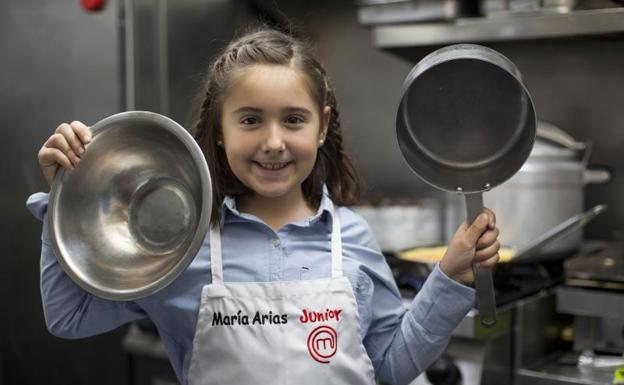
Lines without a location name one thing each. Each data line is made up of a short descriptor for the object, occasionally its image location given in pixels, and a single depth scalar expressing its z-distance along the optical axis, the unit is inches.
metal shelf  64.4
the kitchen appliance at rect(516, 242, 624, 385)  58.9
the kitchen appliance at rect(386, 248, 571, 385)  59.4
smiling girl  41.1
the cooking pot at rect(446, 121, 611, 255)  69.1
